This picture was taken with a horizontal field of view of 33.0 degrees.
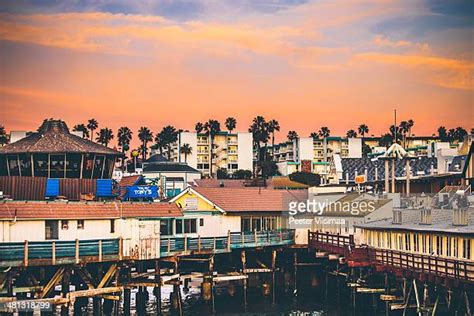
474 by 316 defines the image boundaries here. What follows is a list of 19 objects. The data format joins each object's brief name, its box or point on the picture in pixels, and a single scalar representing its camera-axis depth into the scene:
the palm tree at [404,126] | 198.05
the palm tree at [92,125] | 186.50
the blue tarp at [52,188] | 59.04
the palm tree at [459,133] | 191.00
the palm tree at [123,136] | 192.12
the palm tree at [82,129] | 179.90
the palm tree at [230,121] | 199.25
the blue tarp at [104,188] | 61.94
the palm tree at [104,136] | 185.75
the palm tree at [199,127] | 199.38
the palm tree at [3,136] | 166.75
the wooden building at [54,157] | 61.78
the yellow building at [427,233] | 49.31
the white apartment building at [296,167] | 183.75
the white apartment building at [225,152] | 197.26
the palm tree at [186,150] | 191.62
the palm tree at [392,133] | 190.93
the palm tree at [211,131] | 197.00
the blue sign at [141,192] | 61.84
